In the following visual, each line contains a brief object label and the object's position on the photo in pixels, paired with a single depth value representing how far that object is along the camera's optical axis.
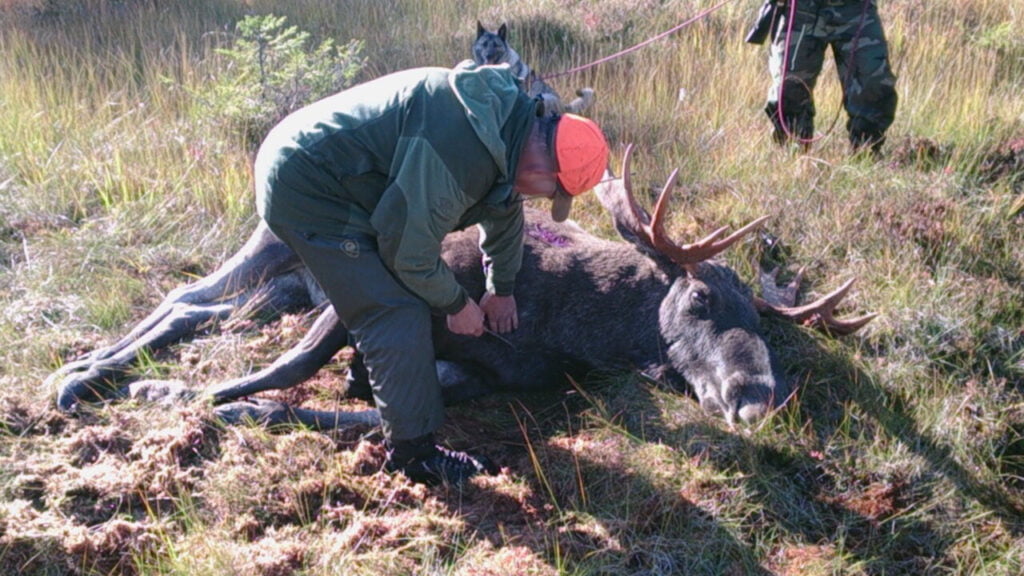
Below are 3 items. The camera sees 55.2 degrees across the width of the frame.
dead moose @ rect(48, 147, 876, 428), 4.78
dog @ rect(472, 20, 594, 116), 7.74
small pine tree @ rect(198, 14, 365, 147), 7.22
